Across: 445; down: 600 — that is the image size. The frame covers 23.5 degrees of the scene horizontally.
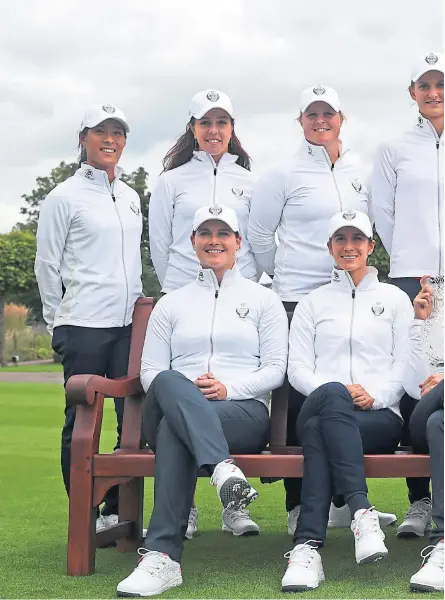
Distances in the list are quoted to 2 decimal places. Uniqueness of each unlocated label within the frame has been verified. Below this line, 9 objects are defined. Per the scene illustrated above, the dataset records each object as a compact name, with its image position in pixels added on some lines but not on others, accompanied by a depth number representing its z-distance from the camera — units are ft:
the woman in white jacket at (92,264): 18.10
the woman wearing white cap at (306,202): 18.02
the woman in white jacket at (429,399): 13.84
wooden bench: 14.97
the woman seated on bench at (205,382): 14.34
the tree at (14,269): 124.77
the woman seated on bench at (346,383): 14.38
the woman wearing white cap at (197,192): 18.61
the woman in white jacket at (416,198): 17.60
